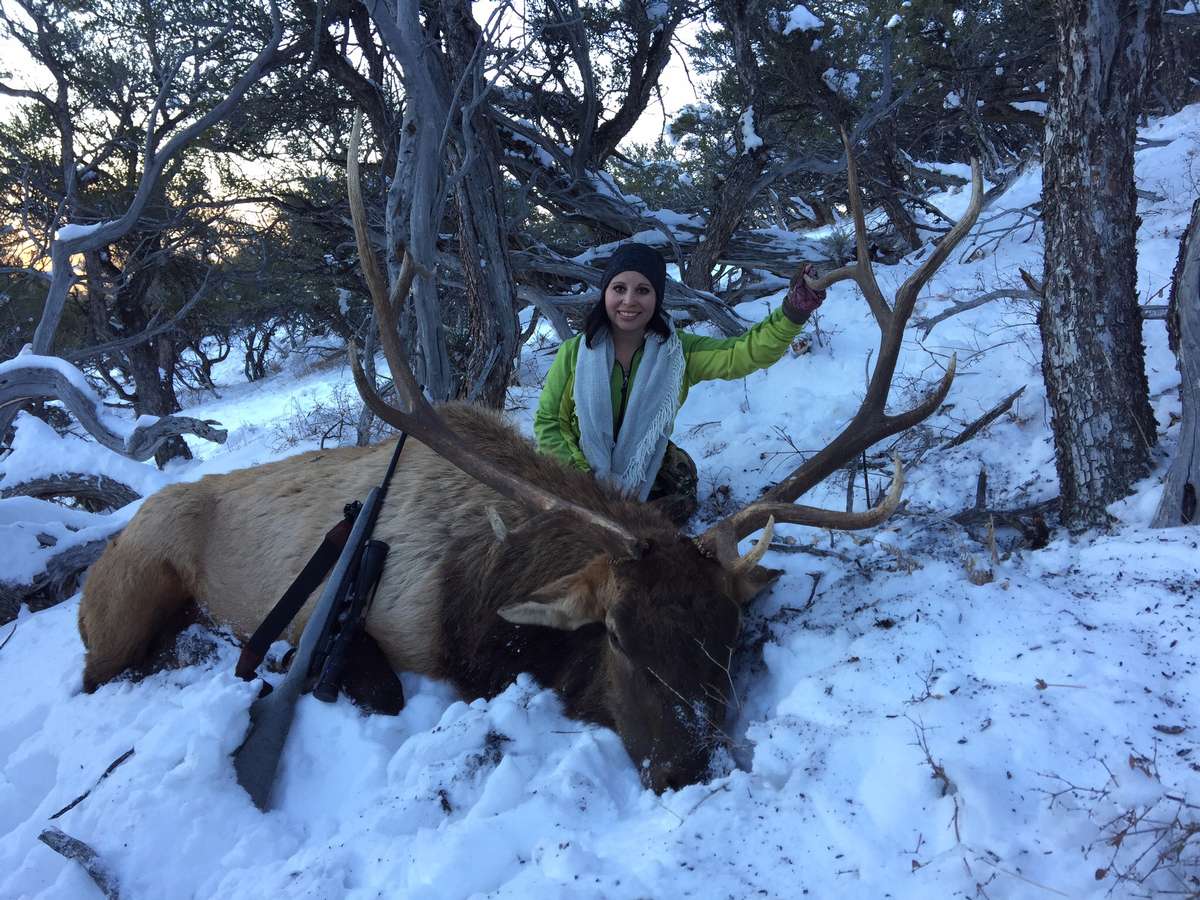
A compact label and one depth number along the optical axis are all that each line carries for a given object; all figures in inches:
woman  158.4
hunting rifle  100.2
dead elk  101.6
